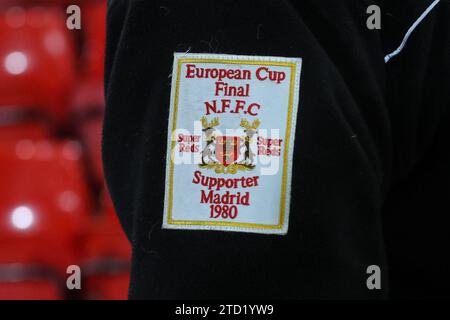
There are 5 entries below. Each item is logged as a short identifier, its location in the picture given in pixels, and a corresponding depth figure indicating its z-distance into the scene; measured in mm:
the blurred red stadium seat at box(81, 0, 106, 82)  2166
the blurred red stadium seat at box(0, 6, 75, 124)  1972
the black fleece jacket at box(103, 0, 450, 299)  621
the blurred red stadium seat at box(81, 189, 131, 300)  1692
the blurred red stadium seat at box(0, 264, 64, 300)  1529
